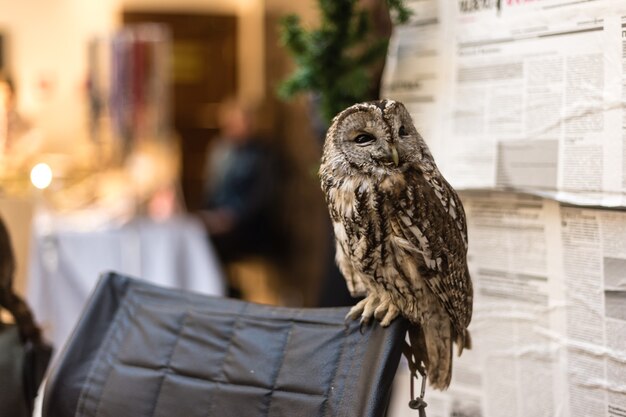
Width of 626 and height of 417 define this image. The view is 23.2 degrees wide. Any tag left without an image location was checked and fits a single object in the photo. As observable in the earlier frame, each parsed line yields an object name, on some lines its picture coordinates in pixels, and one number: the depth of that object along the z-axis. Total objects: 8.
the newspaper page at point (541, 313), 1.71
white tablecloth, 2.75
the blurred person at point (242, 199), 4.55
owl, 1.58
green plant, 1.96
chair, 1.56
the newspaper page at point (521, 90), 1.70
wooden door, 5.71
